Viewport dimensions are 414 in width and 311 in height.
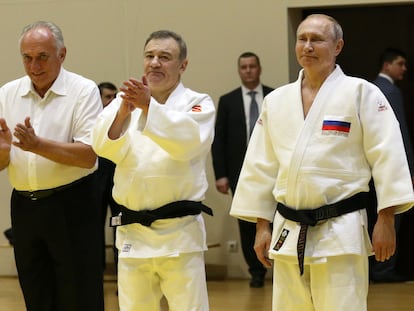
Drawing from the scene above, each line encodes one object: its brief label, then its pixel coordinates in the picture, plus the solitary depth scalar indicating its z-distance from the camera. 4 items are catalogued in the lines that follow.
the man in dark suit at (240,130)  13.84
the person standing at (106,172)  13.02
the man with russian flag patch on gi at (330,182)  6.54
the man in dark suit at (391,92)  12.48
